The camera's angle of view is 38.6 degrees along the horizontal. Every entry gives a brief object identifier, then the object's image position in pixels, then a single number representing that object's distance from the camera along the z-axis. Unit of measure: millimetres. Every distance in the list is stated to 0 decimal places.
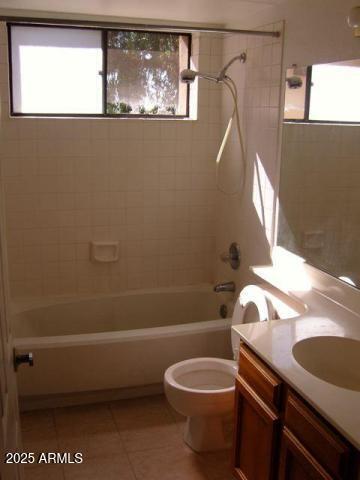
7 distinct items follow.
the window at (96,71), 3322
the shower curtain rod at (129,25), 2430
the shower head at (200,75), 3070
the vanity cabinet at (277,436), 1558
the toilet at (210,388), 2527
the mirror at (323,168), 2174
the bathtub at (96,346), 2949
